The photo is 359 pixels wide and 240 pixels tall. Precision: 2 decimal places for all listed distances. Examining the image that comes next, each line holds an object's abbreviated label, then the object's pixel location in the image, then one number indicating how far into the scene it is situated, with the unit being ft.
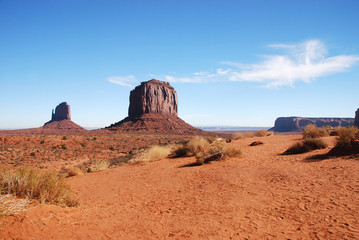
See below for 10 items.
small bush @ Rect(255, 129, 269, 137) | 85.46
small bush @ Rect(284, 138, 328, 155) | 38.73
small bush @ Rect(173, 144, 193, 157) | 48.67
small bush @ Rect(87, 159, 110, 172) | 46.93
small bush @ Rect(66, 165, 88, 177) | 43.65
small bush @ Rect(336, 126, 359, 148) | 32.80
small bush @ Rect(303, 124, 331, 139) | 57.98
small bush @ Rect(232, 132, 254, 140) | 79.33
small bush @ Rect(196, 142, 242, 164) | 37.55
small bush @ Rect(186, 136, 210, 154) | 47.71
